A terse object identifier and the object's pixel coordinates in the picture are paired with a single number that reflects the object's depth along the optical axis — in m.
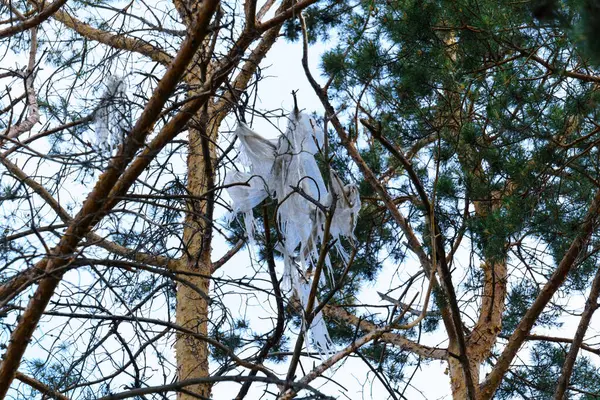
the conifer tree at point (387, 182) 6.23
